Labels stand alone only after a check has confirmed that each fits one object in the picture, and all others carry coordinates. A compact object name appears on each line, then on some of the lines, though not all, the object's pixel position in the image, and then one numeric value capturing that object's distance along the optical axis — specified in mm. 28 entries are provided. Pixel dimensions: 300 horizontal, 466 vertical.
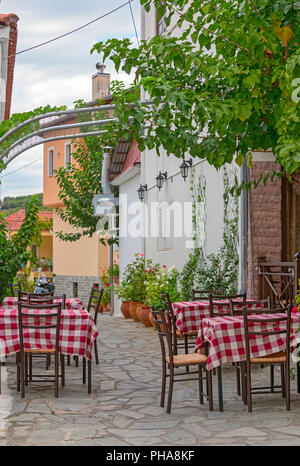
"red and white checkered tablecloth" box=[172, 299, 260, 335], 8617
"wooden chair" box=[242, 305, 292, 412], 5992
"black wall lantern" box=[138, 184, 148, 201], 17650
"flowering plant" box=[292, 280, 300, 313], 5419
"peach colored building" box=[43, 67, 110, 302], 28766
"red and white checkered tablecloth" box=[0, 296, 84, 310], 9359
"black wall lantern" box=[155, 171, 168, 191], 15672
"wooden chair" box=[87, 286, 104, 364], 9438
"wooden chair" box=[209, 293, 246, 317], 8250
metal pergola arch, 10931
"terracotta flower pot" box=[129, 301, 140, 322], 16000
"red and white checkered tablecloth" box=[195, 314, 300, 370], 6195
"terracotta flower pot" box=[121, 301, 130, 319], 16728
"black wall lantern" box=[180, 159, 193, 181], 13367
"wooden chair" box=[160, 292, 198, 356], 6949
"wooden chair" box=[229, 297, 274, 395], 6742
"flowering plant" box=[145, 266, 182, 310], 13491
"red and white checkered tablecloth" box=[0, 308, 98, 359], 6980
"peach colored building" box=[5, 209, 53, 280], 37438
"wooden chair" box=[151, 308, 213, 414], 6223
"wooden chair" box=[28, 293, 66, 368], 8556
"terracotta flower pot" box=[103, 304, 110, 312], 25222
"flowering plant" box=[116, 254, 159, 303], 15975
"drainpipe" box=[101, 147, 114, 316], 22078
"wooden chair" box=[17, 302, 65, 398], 6781
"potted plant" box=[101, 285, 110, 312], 24125
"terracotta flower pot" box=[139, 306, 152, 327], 14450
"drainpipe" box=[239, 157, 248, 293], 10492
